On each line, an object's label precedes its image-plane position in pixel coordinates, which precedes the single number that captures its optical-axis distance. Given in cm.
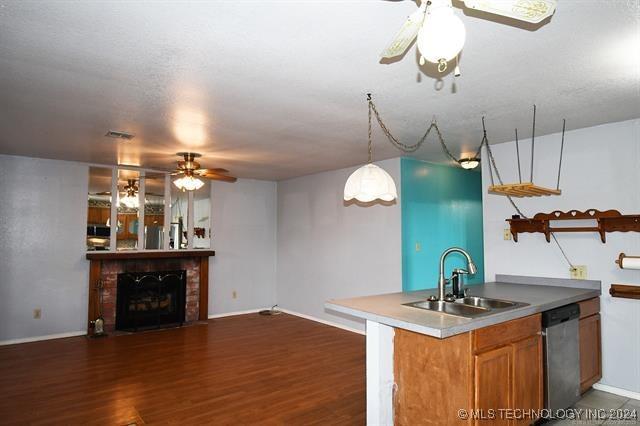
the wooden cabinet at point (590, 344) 298
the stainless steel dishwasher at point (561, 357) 260
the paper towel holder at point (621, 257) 300
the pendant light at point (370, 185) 237
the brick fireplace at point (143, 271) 515
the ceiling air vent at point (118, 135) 362
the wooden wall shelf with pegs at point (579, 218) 311
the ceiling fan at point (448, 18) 112
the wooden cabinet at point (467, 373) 208
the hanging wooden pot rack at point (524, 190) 295
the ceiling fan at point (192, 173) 431
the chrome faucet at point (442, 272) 257
